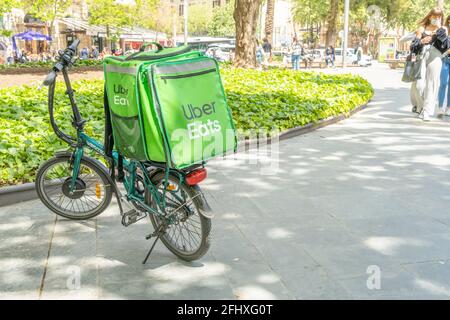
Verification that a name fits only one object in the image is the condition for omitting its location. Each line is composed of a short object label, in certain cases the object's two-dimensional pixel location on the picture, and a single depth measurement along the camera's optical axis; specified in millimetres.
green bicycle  3611
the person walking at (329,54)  33003
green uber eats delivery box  3211
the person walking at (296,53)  26656
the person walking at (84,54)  35212
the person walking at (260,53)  27109
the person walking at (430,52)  9180
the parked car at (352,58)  36969
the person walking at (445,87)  10023
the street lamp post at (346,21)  25875
